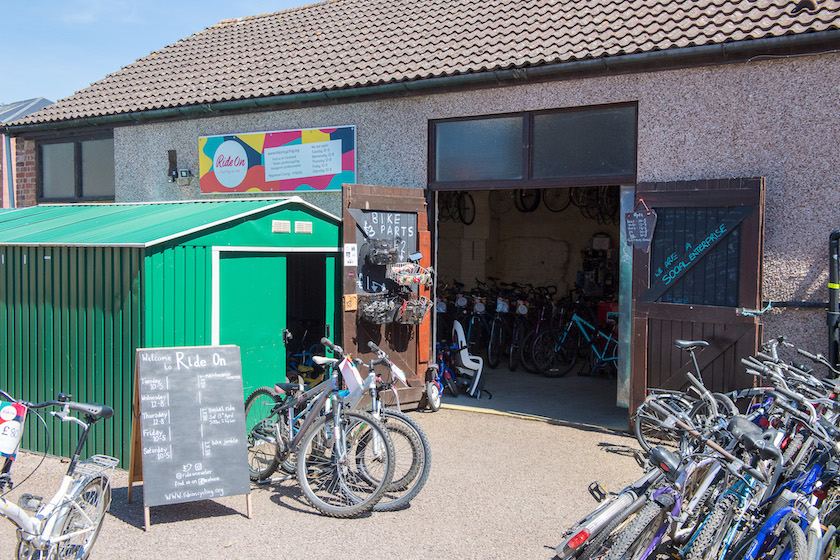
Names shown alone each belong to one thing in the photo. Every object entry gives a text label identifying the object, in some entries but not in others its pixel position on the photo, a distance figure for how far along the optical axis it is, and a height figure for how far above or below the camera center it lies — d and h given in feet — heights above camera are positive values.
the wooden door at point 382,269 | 24.43 -0.22
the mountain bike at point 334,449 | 16.38 -4.49
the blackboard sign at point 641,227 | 22.56 +0.80
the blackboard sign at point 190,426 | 16.08 -3.84
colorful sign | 29.17 +3.62
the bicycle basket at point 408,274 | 25.23 -0.75
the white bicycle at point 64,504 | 12.71 -4.48
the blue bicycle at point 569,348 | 33.40 -4.23
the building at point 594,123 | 21.40 +4.58
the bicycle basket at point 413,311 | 25.49 -2.00
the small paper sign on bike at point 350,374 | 17.61 -2.88
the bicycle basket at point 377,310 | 24.59 -1.92
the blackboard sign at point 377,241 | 24.80 +0.34
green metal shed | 19.66 -1.20
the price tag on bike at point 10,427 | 12.66 -3.00
